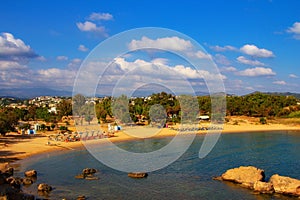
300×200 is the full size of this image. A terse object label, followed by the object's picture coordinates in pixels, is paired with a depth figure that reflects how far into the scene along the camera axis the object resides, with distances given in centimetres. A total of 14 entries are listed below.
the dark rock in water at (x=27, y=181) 2590
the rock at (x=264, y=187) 2347
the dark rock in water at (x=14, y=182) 2397
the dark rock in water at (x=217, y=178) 2720
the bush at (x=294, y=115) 8012
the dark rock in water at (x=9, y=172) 2775
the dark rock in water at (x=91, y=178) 2786
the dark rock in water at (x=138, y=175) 2811
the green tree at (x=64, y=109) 7832
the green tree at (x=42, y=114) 7524
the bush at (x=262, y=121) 7481
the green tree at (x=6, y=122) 4684
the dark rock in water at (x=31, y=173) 2848
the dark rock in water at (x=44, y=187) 2395
